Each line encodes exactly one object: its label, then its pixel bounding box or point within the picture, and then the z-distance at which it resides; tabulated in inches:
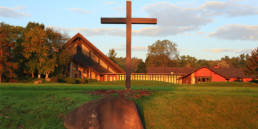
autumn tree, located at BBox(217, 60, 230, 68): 4920.0
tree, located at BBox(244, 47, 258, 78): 1857.8
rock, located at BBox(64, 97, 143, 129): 384.2
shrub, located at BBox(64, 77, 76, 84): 1717.8
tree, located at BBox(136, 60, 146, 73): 3171.3
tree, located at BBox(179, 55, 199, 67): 4308.6
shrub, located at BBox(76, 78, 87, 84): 1779.0
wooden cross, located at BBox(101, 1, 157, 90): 652.7
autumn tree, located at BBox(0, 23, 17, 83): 1648.6
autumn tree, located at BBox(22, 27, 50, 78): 1699.1
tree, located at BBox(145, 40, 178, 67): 3850.9
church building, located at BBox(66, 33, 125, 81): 2110.0
